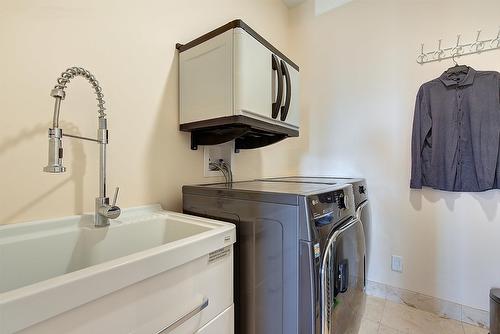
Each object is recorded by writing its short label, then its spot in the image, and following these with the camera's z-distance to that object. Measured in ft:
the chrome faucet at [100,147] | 2.50
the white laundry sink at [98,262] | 1.48
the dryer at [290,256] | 2.89
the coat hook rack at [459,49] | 5.46
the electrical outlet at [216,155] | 5.19
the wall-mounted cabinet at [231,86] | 3.71
